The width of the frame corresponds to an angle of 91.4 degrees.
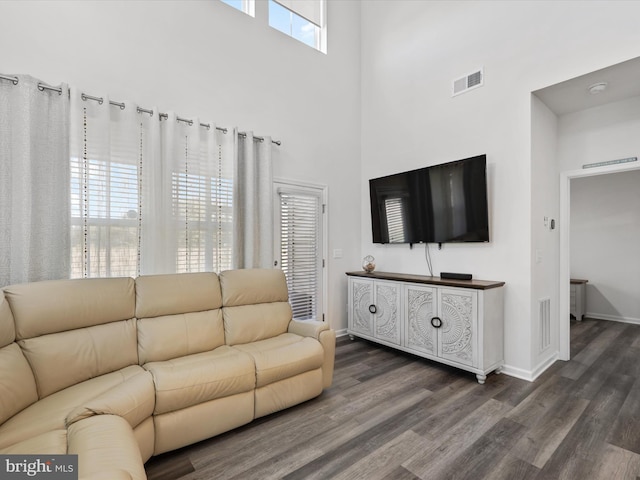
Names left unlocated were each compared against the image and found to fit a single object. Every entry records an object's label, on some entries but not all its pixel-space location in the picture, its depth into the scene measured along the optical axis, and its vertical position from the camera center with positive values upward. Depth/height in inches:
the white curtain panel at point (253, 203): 129.4 +15.5
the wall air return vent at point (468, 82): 132.2 +68.3
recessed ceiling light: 110.2 +54.0
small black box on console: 128.8 -15.6
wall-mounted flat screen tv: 126.3 +15.9
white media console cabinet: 114.5 -32.5
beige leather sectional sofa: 58.7 -33.7
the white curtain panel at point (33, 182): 86.3 +16.8
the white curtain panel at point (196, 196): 112.5 +16.8
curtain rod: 88.0 +45.3
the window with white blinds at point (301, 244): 148.6 -2.3
